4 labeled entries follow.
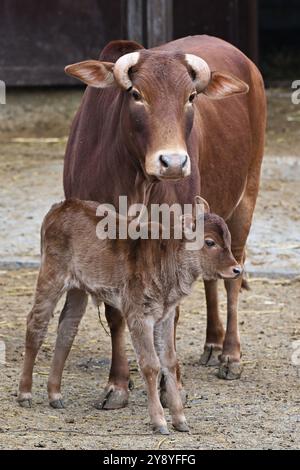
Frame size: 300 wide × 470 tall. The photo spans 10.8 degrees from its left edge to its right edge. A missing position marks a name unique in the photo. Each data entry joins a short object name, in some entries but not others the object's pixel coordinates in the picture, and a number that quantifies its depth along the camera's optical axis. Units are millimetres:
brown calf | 6813
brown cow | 7006
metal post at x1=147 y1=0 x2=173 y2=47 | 16419
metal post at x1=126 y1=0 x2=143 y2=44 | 16675
